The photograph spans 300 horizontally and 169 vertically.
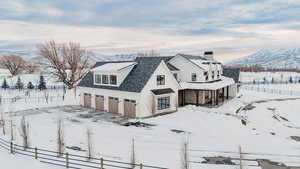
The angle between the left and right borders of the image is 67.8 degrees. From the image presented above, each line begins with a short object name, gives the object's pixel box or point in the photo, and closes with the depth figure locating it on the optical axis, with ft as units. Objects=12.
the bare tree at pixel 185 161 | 39.47
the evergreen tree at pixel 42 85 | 191.19
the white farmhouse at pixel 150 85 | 89.20
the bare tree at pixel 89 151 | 46.41
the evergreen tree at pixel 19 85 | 196.53
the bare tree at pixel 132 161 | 42.87
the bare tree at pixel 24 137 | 53.16
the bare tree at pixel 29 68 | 301.00
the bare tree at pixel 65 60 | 162.61
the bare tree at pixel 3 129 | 67.56
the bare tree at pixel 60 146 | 49.21
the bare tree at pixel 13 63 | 295.48
